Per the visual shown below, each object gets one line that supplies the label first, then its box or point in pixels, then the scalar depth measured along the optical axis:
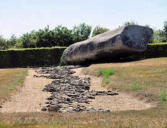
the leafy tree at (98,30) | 72.31
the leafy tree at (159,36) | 68.81
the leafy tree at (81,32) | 63.25
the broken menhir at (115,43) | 25.56
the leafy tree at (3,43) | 77.19
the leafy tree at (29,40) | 65.06
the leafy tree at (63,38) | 62.12
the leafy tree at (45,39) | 62.53
